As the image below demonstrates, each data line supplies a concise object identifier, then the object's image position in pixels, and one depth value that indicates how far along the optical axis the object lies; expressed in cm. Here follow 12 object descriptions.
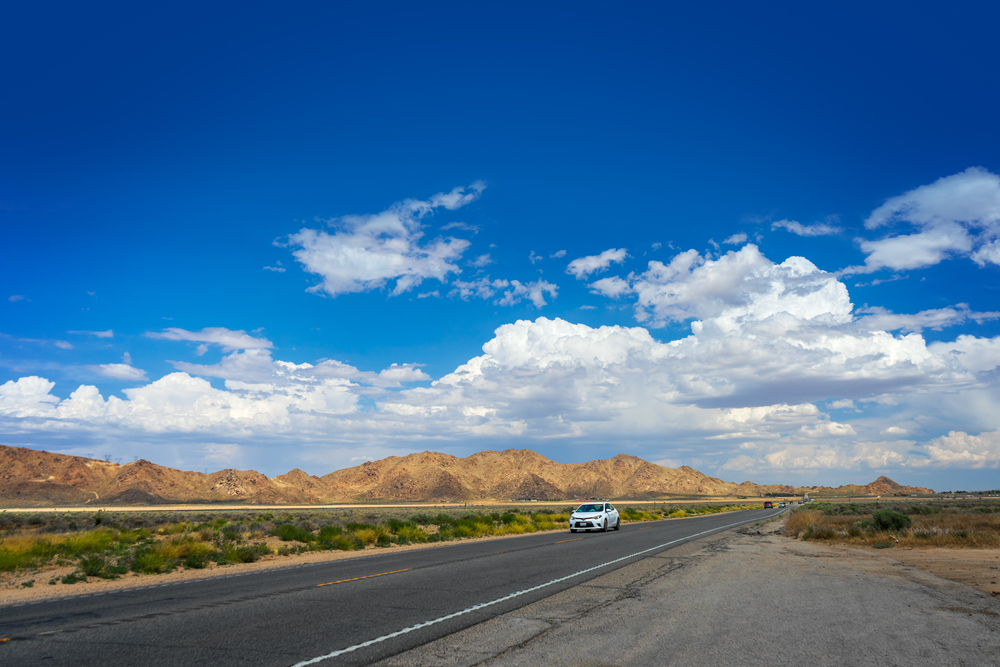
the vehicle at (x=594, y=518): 3148
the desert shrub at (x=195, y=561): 1675
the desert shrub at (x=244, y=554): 1827
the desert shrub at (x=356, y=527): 2775
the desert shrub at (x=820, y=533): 2568
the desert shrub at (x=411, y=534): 2666
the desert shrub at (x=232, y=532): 2381
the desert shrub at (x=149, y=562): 1577
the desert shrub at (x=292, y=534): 2476
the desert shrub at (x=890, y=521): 2564
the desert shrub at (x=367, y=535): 2492
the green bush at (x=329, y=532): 2431
